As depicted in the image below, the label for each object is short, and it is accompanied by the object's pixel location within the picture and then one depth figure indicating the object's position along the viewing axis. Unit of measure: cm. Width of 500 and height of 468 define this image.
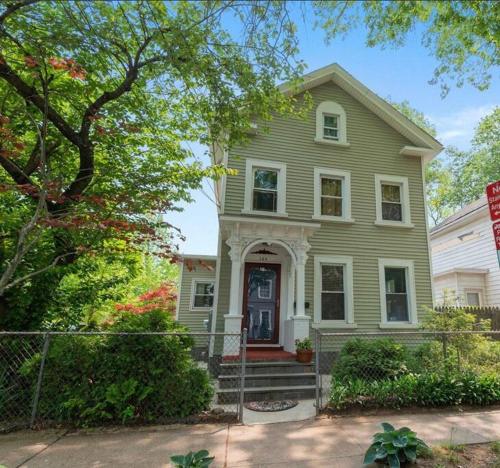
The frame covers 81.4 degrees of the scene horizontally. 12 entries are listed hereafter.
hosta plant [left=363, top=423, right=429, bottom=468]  313
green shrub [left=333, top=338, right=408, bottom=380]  556
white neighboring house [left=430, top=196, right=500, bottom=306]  1230
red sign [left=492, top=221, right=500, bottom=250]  350
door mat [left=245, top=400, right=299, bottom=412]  534
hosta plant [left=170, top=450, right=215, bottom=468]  301
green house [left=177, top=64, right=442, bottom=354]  768
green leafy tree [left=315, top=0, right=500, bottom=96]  345
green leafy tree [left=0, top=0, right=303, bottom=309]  409
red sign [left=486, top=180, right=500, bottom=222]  363
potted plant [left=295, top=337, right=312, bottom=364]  672
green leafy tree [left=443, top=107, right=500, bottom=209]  2009
